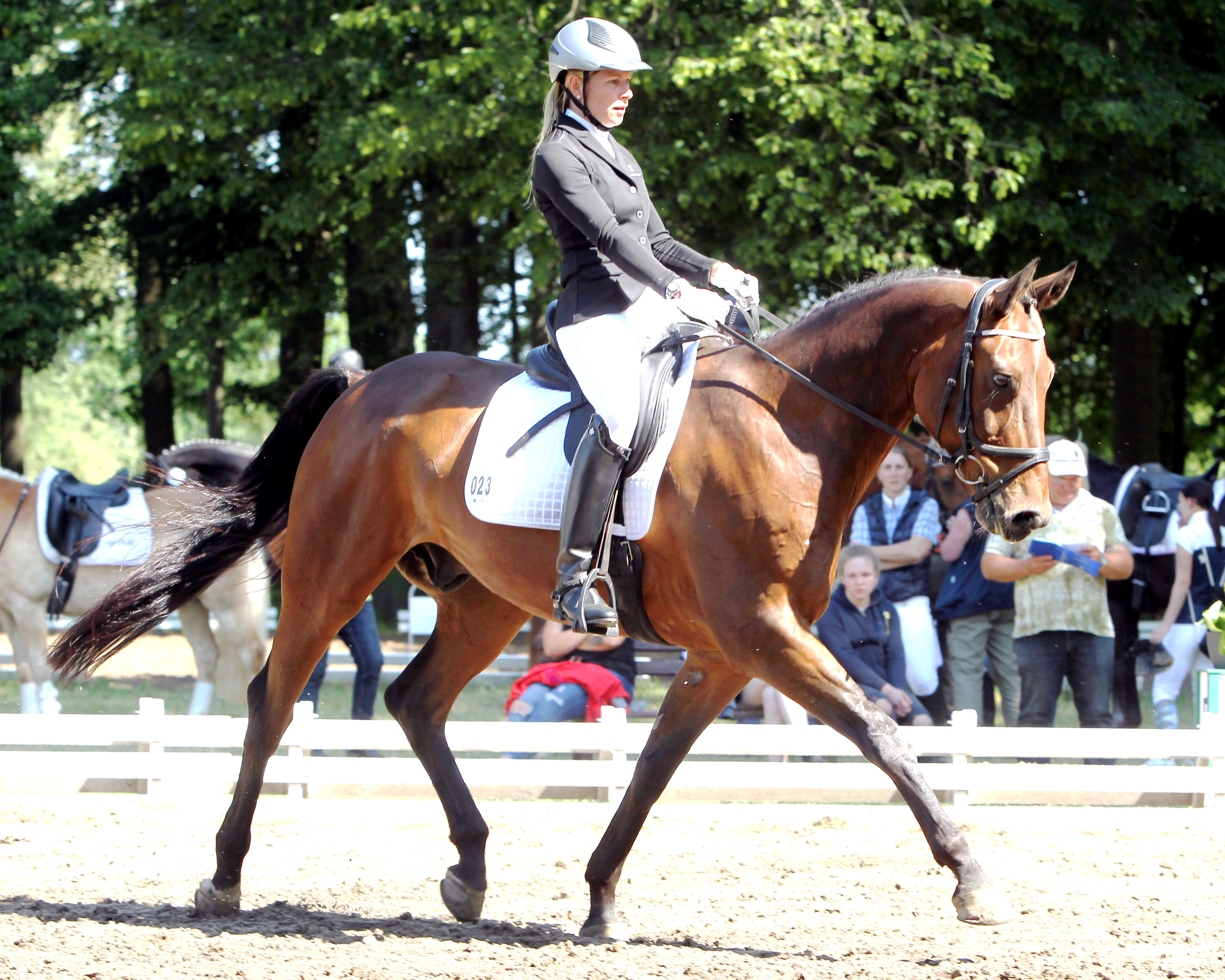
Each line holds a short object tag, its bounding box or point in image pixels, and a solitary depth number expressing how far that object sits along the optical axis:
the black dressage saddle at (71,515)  22.12
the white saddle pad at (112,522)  21.59
